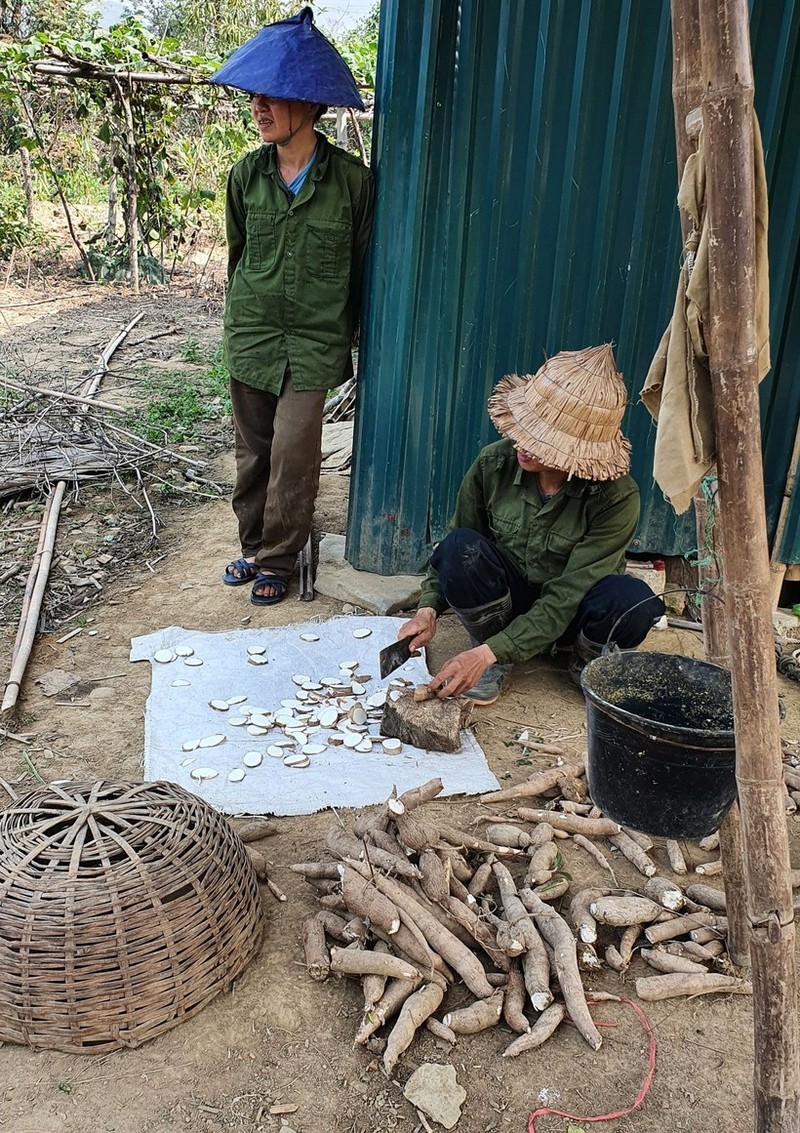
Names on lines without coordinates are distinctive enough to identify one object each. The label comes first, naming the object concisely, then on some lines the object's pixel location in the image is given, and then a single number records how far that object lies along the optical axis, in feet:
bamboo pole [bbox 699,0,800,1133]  5.14
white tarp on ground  10.39
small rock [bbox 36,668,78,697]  12.42
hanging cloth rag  5.64
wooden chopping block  11.03
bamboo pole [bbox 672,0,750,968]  6.08
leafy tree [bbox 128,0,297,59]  53.36
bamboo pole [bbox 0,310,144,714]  12.12
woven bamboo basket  6.91
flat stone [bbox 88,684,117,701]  12.28
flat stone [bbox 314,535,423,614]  14.57
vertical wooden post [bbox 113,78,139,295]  35.06
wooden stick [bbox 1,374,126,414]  21.39
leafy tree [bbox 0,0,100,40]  48.08
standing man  12.69
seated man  10.70
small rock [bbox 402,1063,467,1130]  6.77
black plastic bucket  6.99
